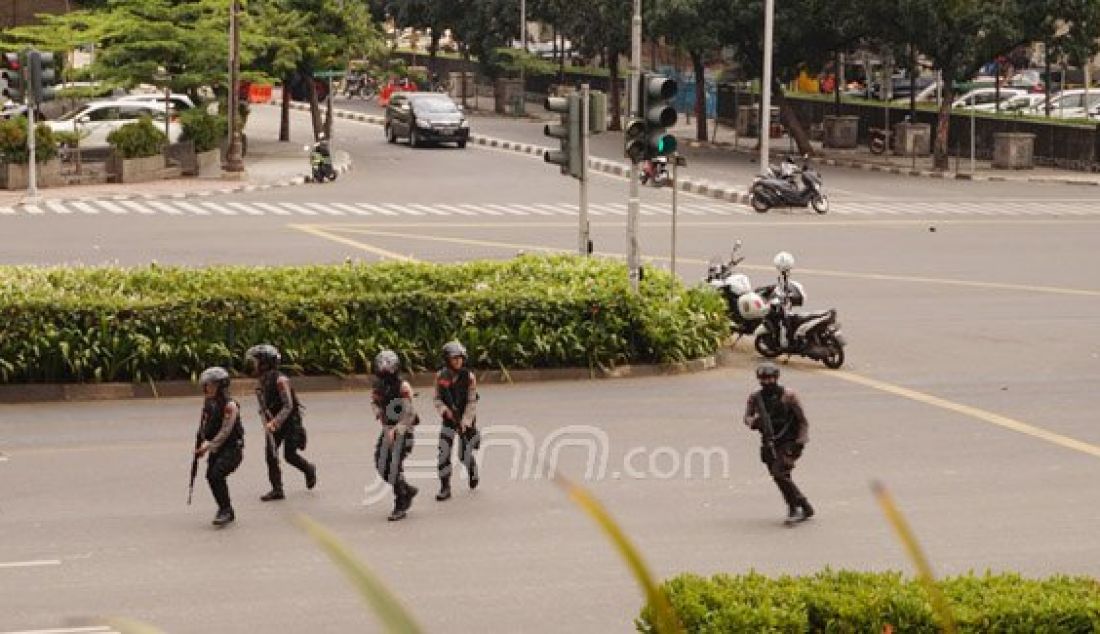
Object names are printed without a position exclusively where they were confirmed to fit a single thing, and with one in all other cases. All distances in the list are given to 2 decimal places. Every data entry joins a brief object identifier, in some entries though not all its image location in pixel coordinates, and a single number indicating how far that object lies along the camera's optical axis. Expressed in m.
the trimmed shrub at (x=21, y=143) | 45.84
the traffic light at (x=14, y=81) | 42.94
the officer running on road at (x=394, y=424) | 15.41
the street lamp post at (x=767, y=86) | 50.81
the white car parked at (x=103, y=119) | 53.31
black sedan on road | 67.12
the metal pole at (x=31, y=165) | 43.41
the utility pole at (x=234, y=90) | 51.75
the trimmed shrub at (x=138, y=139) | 49.00
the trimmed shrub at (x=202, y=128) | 52.62
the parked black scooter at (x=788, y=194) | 45.31
